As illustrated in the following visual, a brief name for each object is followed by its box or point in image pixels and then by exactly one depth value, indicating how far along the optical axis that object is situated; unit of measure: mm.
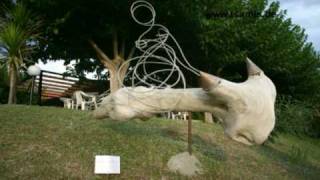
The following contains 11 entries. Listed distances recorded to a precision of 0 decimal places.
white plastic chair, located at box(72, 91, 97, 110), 8327
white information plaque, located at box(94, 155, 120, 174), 4301
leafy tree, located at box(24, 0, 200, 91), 8490
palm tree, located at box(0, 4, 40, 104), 7256
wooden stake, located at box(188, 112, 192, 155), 5122
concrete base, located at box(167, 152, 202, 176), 5138
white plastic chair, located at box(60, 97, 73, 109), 8831
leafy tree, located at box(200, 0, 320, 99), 9387
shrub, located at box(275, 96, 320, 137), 8766
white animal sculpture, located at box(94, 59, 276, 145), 3880
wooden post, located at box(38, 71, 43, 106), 9861
